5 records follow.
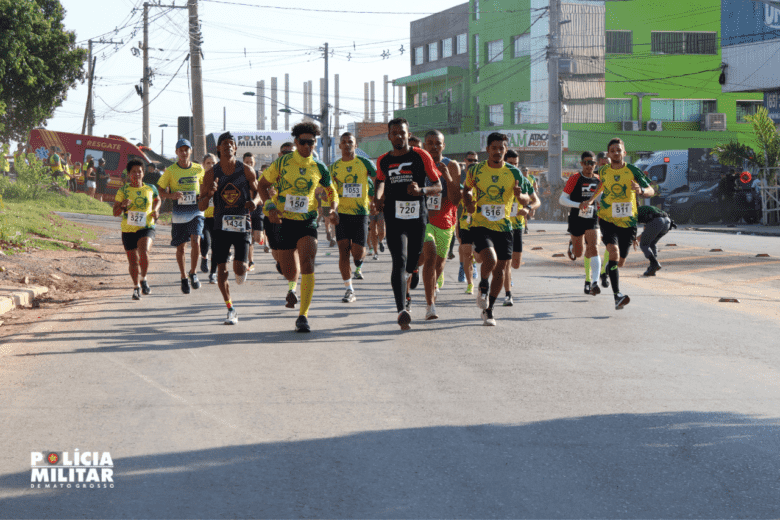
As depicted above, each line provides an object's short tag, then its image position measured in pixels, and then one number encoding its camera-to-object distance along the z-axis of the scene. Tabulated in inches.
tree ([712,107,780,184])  1187.9
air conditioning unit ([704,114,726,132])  2081.7
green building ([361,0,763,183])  2080.5
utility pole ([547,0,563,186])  1286.9
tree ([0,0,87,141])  1453.0
